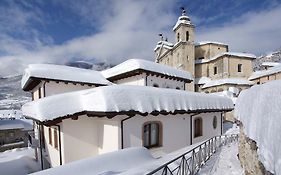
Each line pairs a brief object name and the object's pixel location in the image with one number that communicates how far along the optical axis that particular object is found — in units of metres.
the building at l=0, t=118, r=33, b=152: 24.25
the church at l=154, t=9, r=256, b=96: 36.74
